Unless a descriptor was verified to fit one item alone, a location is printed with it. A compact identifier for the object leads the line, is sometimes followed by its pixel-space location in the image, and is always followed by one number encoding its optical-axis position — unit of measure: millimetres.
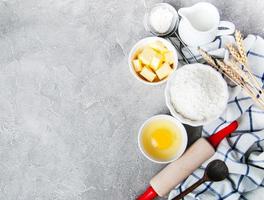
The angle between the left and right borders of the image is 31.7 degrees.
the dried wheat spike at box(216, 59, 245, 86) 1022
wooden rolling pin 1088
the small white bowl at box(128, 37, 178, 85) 1095
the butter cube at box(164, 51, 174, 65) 1103
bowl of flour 1024
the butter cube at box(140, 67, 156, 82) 1102
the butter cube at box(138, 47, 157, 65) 1100
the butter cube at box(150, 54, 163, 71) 1094
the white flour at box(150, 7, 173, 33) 1119
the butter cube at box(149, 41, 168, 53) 1108
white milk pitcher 1065
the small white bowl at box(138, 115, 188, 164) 1104
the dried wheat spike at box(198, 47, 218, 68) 1033
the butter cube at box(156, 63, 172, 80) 1094
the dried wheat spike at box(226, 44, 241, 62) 1003
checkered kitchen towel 1088
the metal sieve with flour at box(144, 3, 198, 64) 1120
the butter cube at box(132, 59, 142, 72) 1110
